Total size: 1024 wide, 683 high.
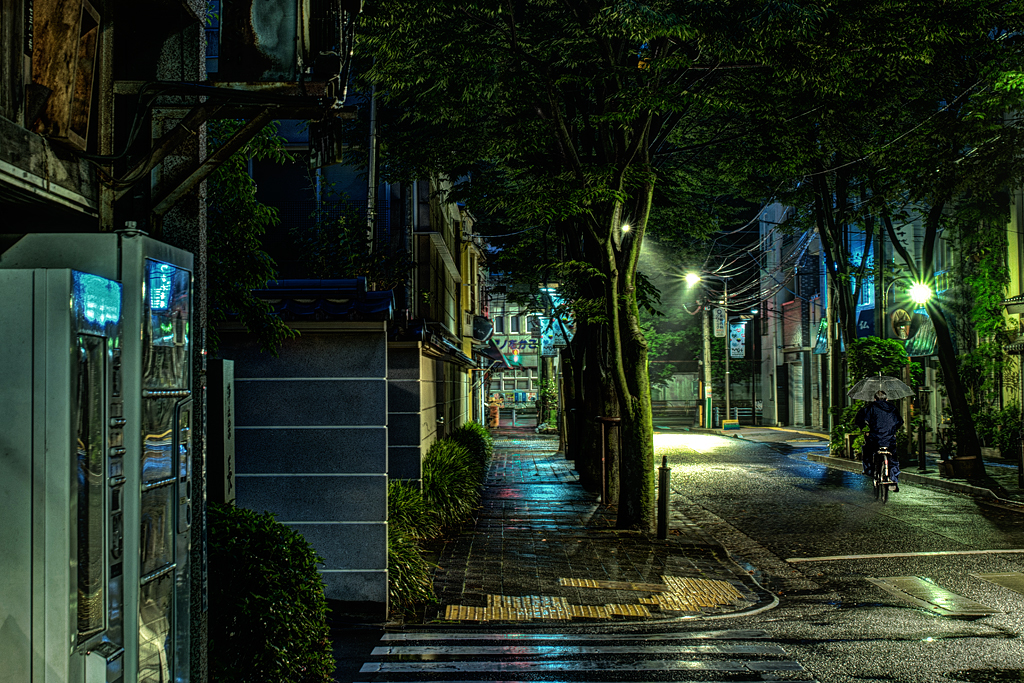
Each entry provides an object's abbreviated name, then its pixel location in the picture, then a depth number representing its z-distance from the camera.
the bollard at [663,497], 13.10
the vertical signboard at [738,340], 48.00
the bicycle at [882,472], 16.92
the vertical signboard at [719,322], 47.59
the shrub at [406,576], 9.07
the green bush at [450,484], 13.87
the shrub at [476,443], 20.43
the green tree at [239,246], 7.41
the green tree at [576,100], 12.41
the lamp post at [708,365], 46.56
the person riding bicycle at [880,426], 17.22
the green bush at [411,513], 11.18
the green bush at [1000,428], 23.56
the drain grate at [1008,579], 9.74
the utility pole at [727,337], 47.00
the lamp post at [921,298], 21.16
